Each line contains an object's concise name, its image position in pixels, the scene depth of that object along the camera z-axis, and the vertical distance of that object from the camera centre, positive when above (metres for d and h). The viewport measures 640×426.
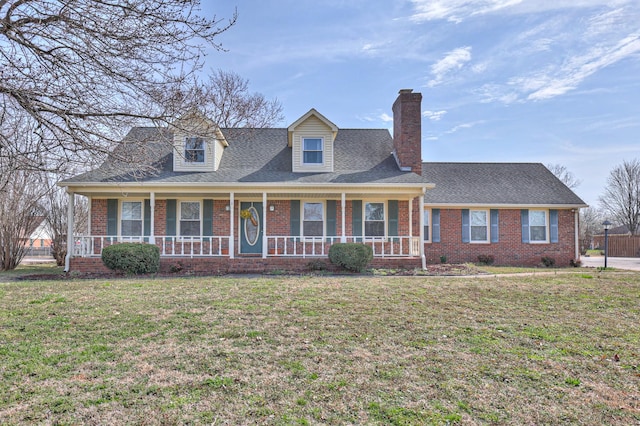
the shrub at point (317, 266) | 12.95 -1.19
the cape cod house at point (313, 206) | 13.71 +0.83
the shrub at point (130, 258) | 11.88 -0.84
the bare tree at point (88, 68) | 4.86 +2.03
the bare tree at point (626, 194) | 39.50 +3.24
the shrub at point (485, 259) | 16.88 -1.32
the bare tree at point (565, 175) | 44.47 +5.58
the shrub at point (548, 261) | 16.94 -1.41
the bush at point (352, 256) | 12.39 -0.85
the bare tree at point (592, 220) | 48.97 +0.82
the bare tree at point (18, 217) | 16.23 +0.49
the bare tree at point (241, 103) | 23.32 +7.39
